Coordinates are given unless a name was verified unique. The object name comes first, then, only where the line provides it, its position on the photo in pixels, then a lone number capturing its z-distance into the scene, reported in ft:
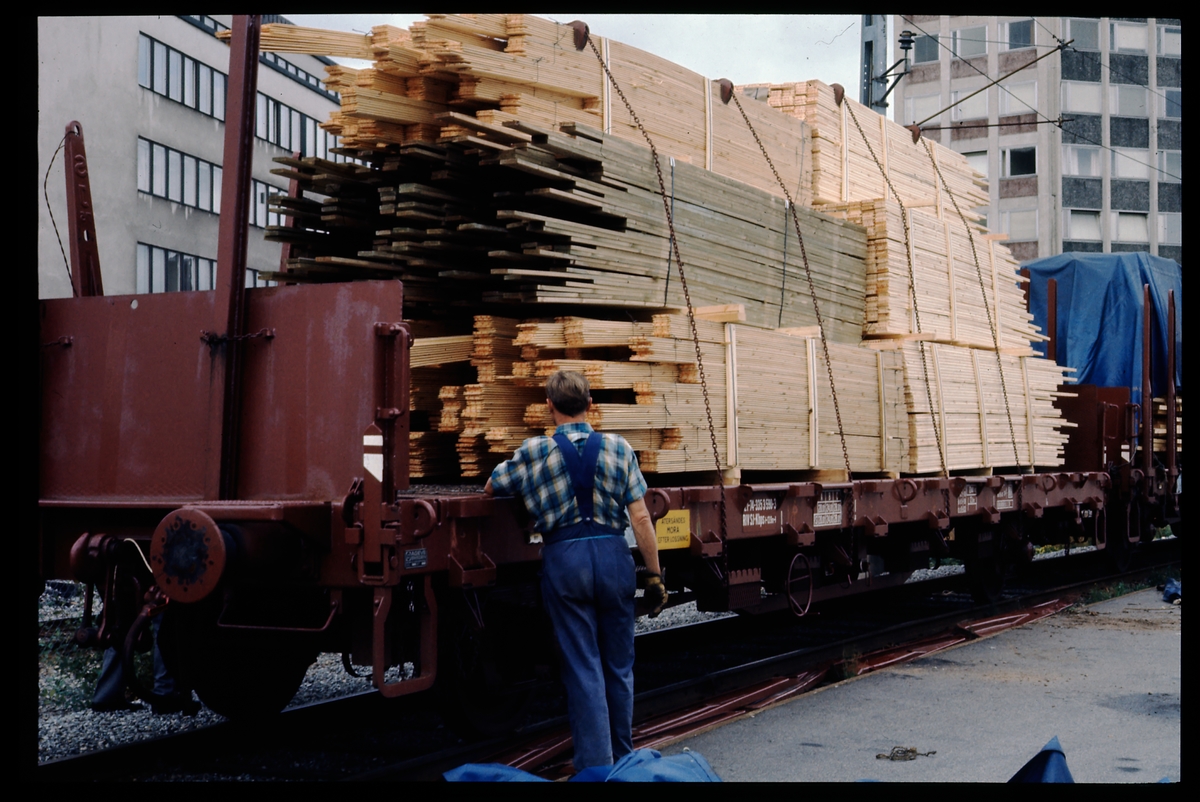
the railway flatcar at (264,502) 17.15
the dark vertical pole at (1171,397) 52.16
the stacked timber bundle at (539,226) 22.15
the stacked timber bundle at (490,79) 22.52
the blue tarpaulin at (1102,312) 52.75
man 17.67
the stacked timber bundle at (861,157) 31.53
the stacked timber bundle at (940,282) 31.04
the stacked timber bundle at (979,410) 30.83
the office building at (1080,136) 170.71
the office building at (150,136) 90.48
